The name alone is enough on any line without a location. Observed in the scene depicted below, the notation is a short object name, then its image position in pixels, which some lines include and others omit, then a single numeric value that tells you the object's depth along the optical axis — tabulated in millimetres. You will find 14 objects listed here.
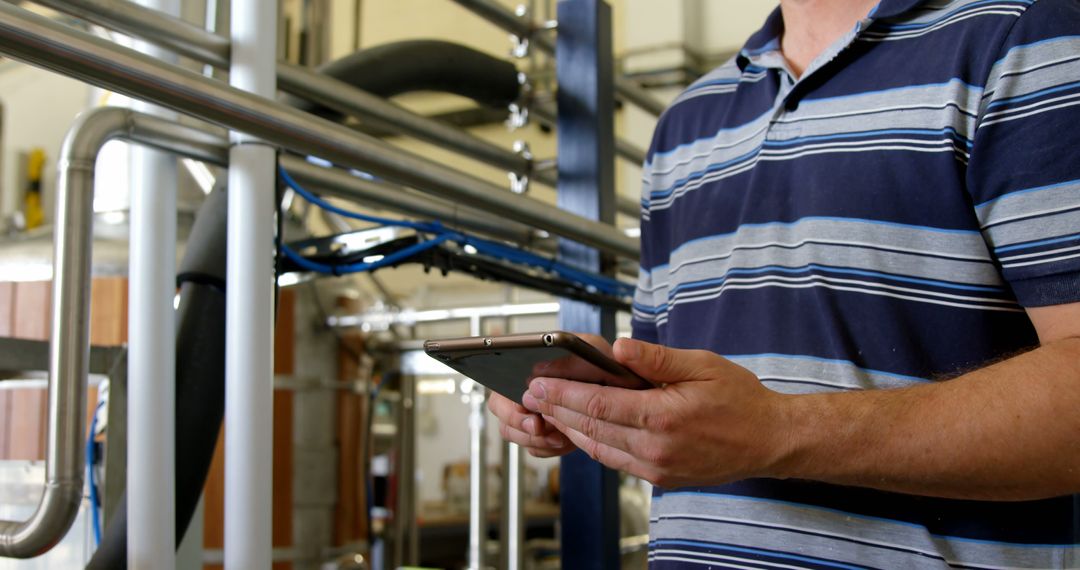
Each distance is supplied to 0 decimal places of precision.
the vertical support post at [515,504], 1877
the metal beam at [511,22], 1479
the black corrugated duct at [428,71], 1457
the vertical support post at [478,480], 1938
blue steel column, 1405
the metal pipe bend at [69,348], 709
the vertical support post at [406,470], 2471
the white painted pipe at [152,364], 775
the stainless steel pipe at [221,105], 623
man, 633
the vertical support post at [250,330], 789
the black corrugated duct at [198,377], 903
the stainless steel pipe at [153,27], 809
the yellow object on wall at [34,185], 5199
